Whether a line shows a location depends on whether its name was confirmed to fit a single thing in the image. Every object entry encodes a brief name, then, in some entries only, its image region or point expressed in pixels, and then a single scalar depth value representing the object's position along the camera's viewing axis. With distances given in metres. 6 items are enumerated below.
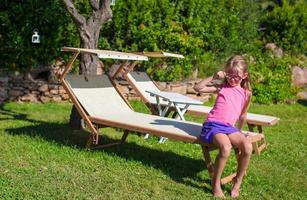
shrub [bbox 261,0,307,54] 14.00
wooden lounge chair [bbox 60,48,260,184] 5.50
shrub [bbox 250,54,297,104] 11.66
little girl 4.86
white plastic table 6.95
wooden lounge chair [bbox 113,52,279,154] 6.79
